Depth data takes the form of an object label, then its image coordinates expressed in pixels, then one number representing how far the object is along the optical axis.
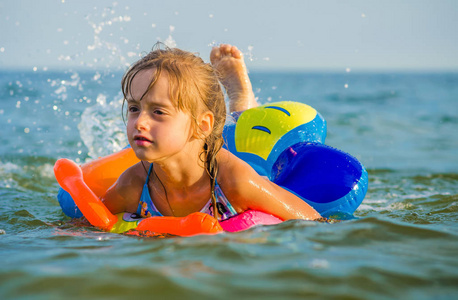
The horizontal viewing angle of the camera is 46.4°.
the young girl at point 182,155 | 2.70
